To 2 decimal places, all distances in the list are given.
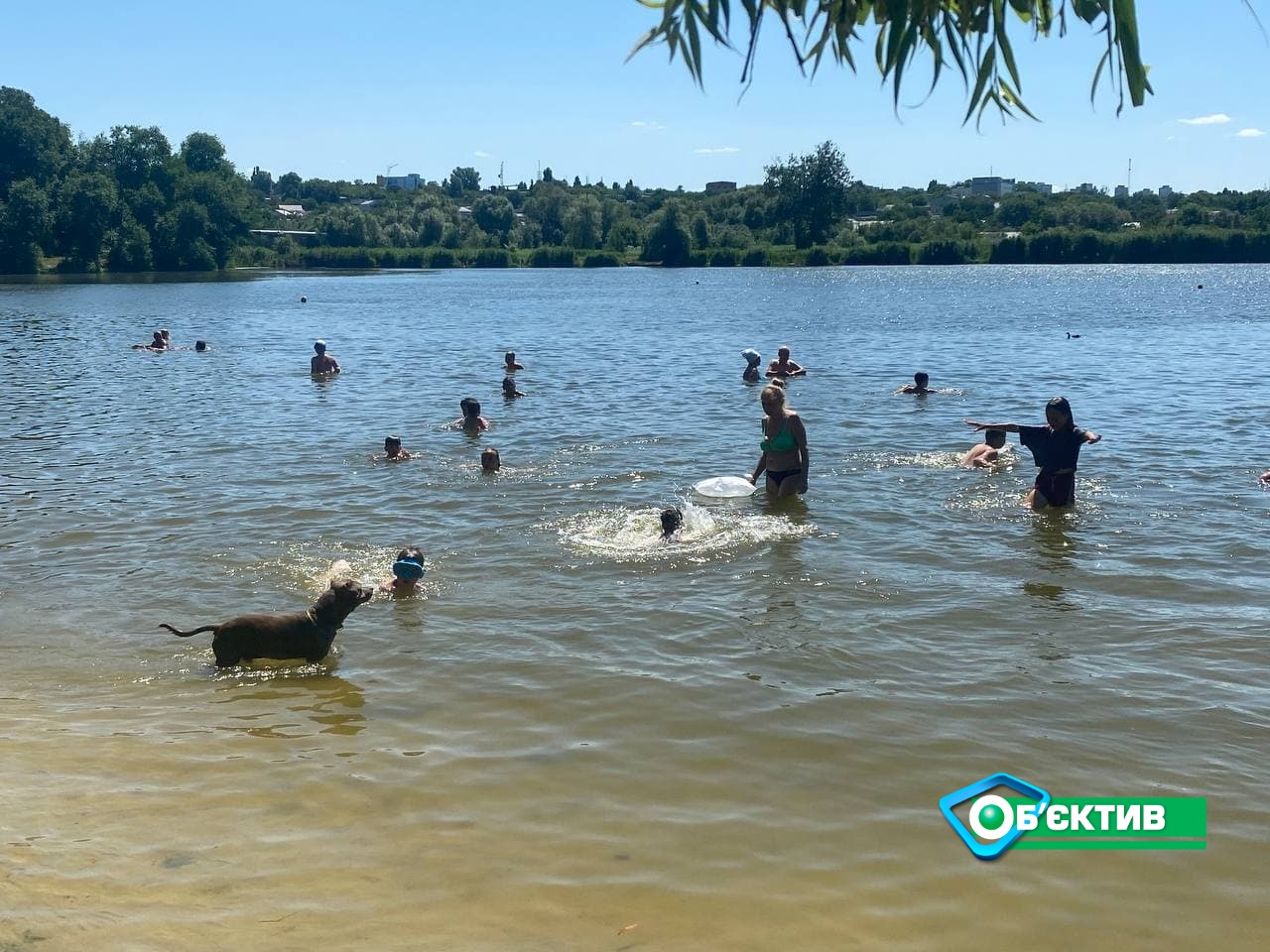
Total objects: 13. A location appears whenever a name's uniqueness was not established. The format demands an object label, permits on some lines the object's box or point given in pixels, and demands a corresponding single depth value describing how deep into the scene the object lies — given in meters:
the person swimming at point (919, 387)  21.94
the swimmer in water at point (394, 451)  16.09
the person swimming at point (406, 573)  9.55
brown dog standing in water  8.09
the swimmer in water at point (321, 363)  26.68
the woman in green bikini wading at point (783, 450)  12.84
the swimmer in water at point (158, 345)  31.83
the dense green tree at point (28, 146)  104.88
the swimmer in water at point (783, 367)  24.28
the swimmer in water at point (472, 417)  18.23
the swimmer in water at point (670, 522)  11.36
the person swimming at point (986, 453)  14.94
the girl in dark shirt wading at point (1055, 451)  12.10
